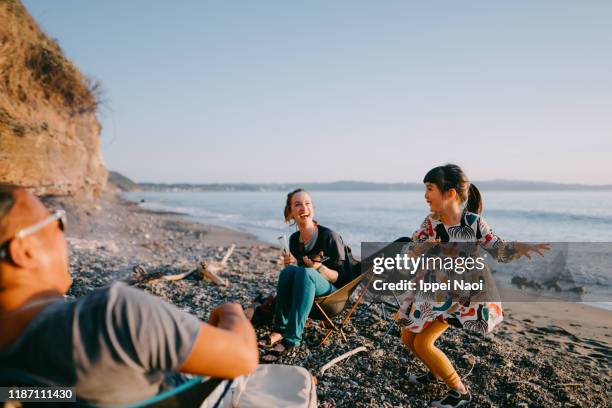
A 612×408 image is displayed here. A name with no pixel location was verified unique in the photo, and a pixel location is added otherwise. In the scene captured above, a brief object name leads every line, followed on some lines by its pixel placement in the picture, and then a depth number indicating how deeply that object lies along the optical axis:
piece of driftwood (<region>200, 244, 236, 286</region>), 6.32
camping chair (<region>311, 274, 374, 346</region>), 4.10
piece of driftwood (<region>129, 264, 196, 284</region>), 5.82
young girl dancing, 3.12
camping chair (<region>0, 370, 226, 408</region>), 1.17
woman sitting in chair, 3.84
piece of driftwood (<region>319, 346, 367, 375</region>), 3.57
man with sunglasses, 1.15
